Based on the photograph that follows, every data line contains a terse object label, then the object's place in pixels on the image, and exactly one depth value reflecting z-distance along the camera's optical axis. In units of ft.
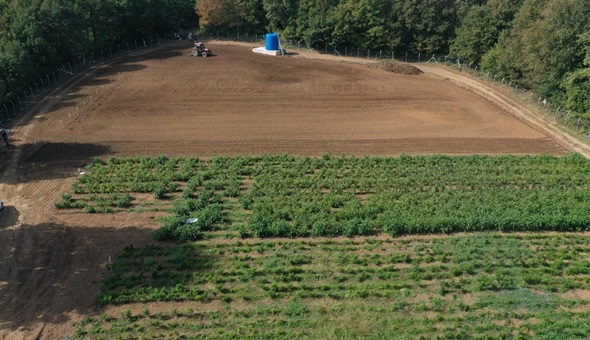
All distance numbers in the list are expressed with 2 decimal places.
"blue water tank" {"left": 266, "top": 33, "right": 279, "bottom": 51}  220.02
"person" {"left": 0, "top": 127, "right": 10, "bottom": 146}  124.98
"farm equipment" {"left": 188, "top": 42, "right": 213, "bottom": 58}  212.02
